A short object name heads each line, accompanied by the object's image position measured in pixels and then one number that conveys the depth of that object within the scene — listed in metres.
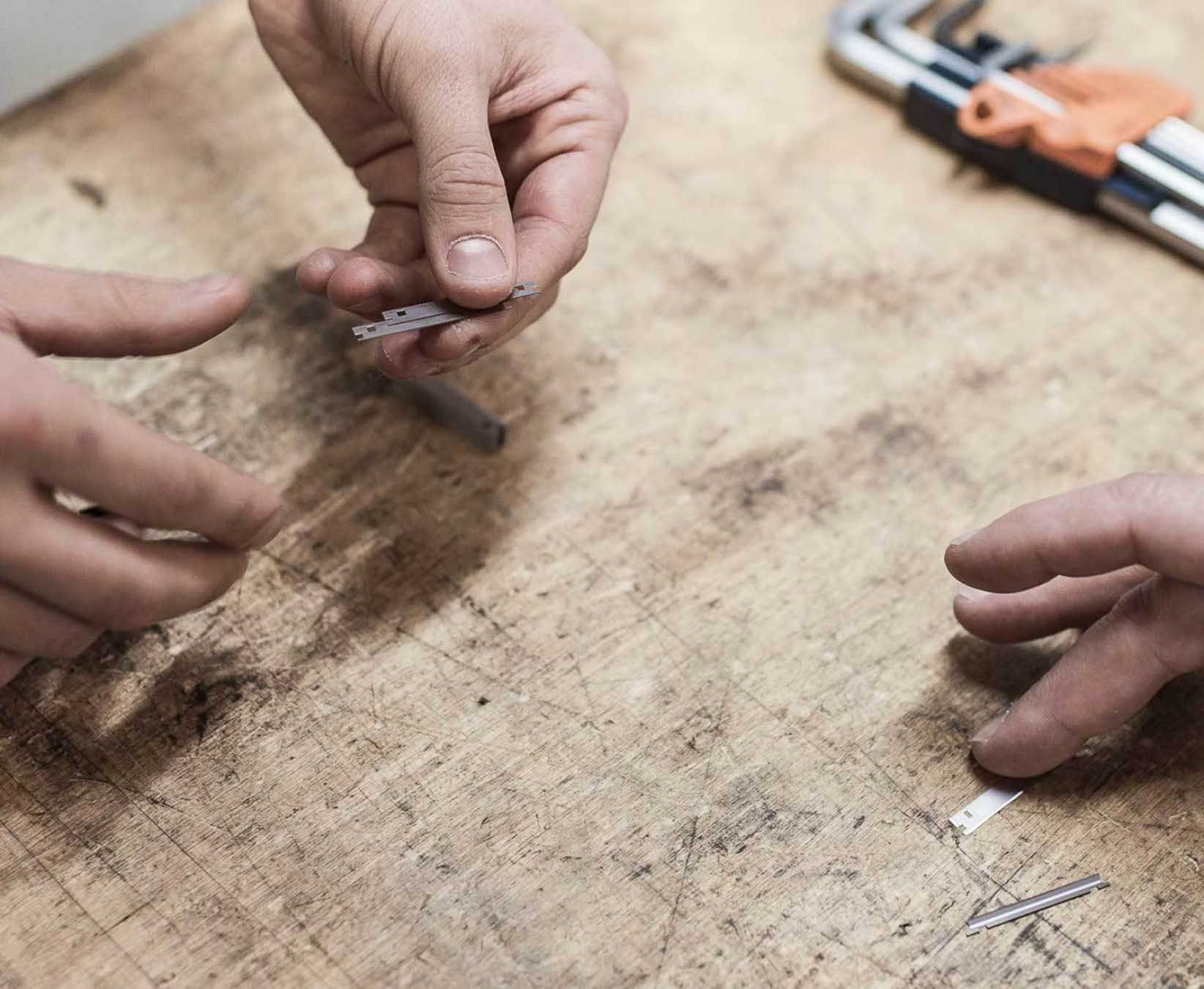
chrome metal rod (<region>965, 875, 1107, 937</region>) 0.63
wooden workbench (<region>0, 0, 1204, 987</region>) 0.63
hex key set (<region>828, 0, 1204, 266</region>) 0.77
